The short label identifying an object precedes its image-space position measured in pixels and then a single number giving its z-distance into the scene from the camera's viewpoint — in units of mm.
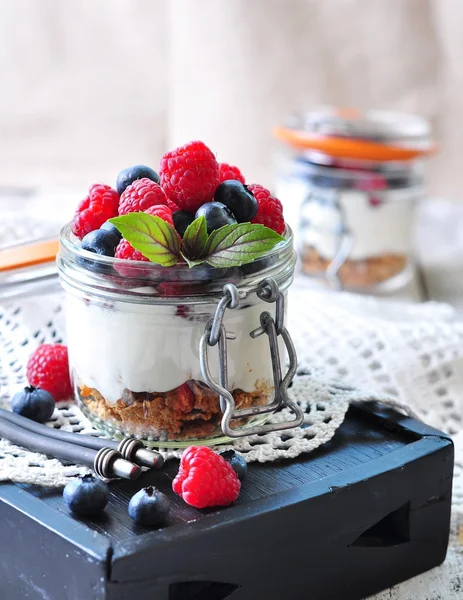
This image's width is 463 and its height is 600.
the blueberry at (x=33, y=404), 614
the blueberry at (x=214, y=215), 571
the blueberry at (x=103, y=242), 577
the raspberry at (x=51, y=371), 639
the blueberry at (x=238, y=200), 583
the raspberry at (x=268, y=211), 598
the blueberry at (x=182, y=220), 580
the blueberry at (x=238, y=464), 576
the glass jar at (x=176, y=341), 569
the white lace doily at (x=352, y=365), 608
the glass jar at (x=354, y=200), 952
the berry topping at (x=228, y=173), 611
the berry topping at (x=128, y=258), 568
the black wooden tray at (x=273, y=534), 530
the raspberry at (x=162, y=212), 572
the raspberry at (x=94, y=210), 596
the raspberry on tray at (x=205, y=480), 552
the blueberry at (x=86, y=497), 544
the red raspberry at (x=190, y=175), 581
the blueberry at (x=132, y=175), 602
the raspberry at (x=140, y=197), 583
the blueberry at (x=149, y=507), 541
